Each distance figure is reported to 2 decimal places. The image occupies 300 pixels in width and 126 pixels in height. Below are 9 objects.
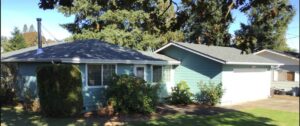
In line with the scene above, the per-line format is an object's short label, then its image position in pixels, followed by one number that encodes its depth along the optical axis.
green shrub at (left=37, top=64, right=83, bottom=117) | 14.82
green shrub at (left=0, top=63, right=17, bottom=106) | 18.39
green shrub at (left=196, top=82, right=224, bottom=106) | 20.38
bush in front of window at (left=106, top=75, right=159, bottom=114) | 16.05
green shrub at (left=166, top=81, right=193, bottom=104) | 20.35
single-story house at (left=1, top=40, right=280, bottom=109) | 17.25
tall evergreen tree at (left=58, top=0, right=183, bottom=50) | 33.22
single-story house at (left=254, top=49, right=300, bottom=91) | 29.33
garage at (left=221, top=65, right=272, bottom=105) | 21.27
